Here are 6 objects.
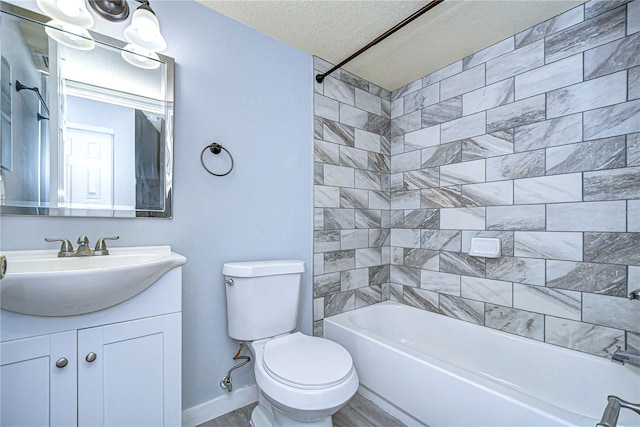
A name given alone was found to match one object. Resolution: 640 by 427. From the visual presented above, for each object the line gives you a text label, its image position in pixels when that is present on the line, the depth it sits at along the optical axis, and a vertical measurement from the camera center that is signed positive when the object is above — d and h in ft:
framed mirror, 3.84 +1.30
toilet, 3.92 -2.34
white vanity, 2.96 -1.75
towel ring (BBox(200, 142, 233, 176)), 5.24 +1.17
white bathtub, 3.92 -2.79
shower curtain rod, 4.74 +3.43
